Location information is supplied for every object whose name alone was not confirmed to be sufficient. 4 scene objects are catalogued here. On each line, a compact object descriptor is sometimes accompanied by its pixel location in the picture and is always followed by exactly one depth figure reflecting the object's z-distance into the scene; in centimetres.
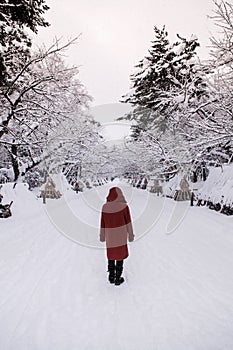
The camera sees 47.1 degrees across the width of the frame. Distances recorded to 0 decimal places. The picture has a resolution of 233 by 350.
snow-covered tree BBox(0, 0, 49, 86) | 979
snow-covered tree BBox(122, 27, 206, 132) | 1938
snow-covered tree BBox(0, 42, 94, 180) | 1419
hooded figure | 524
